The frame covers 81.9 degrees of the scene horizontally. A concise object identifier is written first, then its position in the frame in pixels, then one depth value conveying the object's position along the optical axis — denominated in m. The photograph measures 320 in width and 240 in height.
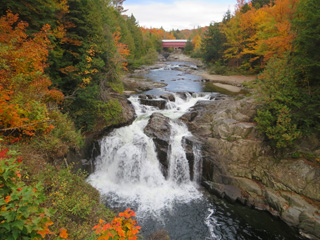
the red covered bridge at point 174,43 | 95.18
